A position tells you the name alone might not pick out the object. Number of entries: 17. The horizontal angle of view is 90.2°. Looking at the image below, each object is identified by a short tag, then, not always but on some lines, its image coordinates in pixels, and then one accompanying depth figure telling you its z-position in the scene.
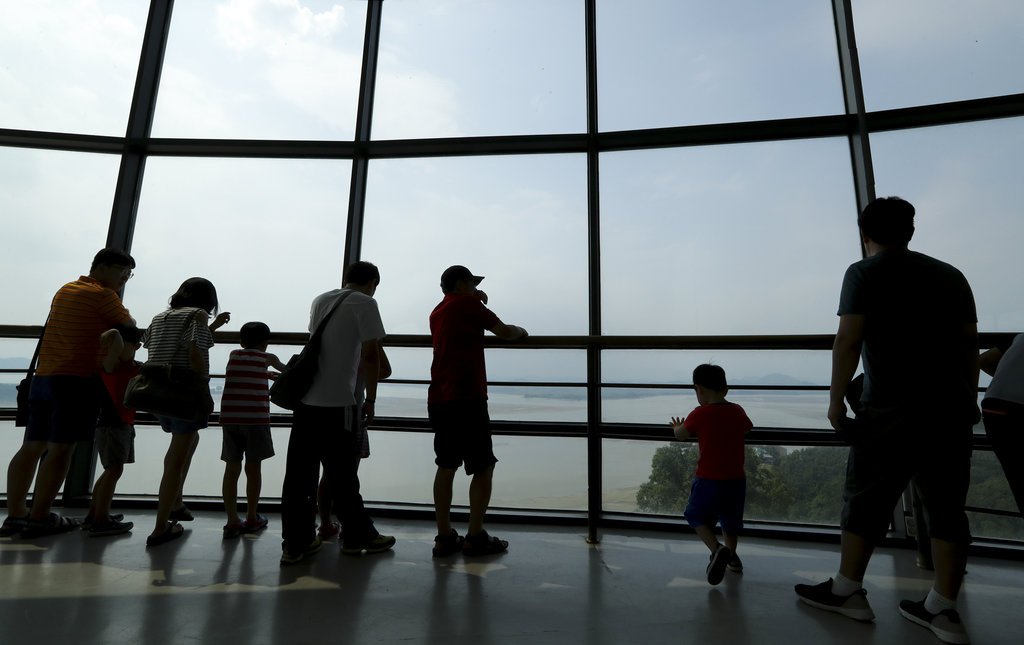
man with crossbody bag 2.01
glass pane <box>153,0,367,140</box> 3.53
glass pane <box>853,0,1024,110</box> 2.86
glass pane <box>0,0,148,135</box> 3.41
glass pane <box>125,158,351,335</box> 3.32
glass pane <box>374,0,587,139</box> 3.46
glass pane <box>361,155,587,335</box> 3.22
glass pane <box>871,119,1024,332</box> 2.70
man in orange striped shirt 2.32
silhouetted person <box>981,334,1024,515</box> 1.53
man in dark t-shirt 1.46
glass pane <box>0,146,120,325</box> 3.31
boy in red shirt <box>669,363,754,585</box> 1.92
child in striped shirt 2.39
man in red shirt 2.13
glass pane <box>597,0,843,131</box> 3.20
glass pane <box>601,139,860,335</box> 2.94
